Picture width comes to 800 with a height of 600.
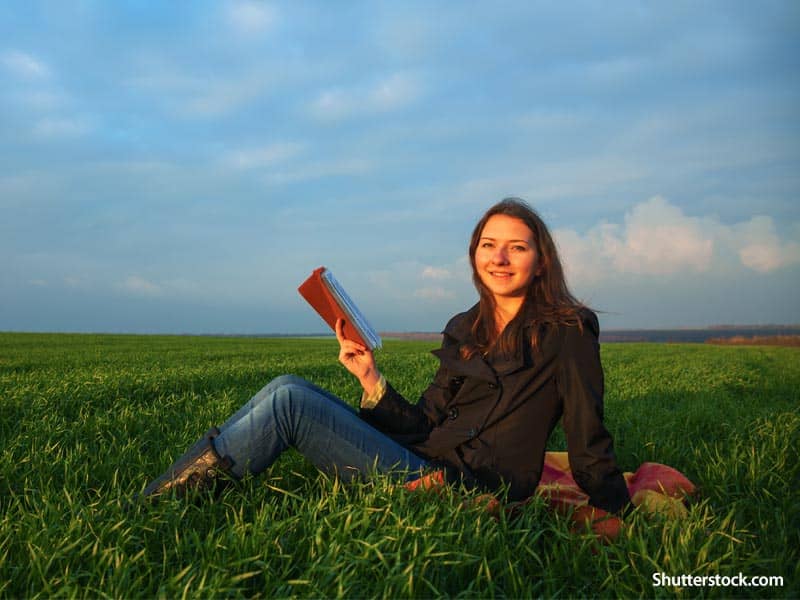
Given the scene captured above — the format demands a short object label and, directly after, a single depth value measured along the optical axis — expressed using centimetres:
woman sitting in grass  314
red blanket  310
